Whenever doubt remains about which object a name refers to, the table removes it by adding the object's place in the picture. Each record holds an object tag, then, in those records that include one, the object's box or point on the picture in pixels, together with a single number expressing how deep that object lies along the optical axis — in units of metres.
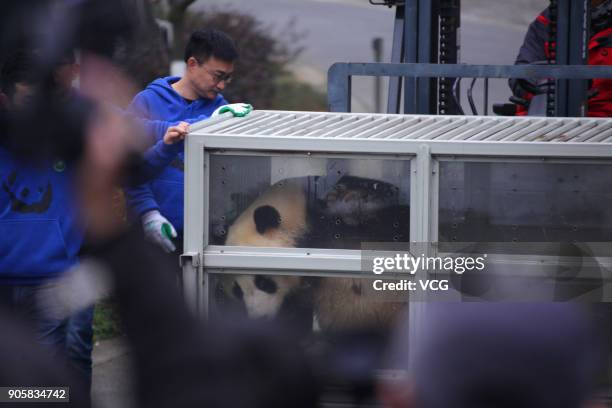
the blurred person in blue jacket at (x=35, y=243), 7.70
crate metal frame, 7.25
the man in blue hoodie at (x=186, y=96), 8.85
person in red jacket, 10.40
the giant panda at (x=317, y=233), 7.44
